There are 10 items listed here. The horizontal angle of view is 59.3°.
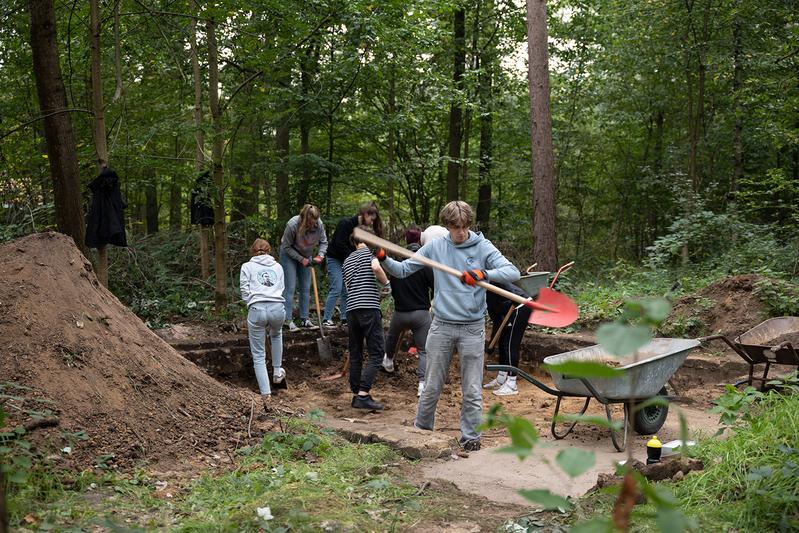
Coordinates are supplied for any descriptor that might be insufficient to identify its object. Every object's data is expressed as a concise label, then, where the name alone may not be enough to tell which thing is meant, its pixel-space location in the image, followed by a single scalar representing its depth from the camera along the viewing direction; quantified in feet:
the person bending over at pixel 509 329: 27.02
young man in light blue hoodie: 18.62
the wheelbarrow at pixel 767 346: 20.48
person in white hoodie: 24.81
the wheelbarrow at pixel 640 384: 18.95
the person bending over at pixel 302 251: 30.83
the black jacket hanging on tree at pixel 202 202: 31.09
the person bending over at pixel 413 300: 24.30
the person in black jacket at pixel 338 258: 29.43
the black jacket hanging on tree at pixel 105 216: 26.50
